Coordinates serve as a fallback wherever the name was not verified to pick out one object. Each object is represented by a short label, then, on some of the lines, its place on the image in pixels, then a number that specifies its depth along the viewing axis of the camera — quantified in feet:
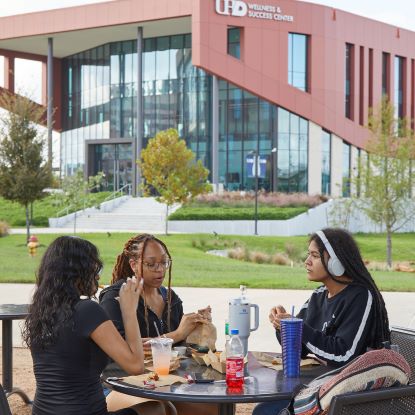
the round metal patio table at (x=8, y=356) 22.68
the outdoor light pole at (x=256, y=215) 126.82
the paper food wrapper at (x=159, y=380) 12.65
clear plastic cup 13.15
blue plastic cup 12.92
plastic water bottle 12.19
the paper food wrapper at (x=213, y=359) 13.36
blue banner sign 160.97
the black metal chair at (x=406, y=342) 15.94
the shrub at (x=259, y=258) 89.97
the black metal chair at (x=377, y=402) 10.22
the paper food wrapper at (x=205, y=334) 15.49
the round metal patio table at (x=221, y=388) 11.87
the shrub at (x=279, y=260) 88.84
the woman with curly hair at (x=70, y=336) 12.47
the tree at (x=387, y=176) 97.13
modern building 164.04
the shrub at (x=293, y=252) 95.85
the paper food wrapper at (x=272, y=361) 14.09
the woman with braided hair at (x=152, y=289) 15.80
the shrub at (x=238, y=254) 92.57
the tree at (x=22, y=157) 100.94
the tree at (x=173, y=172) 123.95
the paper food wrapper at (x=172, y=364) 13.52
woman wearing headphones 14.15
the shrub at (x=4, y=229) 115.34
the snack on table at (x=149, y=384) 12.46
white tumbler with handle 13.87
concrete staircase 135.03
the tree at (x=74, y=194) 133.90
